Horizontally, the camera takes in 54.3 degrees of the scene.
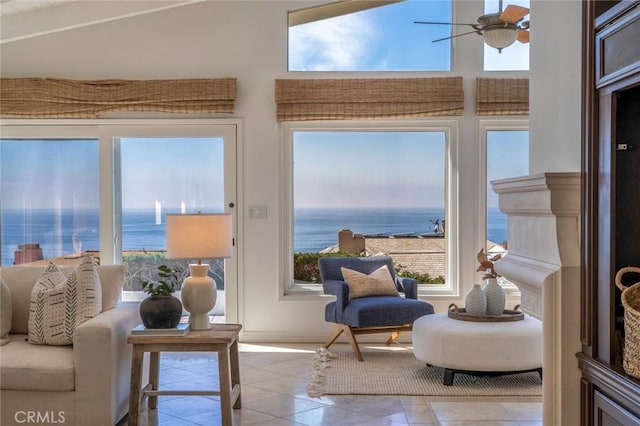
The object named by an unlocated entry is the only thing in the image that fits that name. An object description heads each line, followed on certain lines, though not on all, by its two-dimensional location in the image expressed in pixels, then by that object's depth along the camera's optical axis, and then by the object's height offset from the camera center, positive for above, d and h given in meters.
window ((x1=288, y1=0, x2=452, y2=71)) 5.90 +1.59
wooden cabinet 1.81 +0.03
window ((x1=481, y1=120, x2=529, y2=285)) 5.87 +0.37
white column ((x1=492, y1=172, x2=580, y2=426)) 2.11 -0.31
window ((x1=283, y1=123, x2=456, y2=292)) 5.98 +0.04
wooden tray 4.46 -0.82
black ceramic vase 3.47 -0.60
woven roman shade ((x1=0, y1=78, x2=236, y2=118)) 5.71 +1.00
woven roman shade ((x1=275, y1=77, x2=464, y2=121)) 5.72 +0.97
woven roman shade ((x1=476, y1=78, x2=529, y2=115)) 5.67 +0.98
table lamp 3.51 -0.25
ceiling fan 4.20 +1.21
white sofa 3.23 -0.91
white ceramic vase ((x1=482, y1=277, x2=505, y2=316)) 4.59 -0.70
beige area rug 4.17 -1.26
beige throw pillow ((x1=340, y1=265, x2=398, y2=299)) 5.38 -0.70
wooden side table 3.36 -0.79
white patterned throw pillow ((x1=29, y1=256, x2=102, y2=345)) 3.41 -0.55
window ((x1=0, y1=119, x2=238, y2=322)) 5.84 +0.17
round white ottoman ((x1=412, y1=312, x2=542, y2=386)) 4.18 -0.98
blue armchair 4.99 -0.88
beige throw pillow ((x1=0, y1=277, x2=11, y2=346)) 3.54 -0.62
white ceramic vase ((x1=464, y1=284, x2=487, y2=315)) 4.56 -0.73
